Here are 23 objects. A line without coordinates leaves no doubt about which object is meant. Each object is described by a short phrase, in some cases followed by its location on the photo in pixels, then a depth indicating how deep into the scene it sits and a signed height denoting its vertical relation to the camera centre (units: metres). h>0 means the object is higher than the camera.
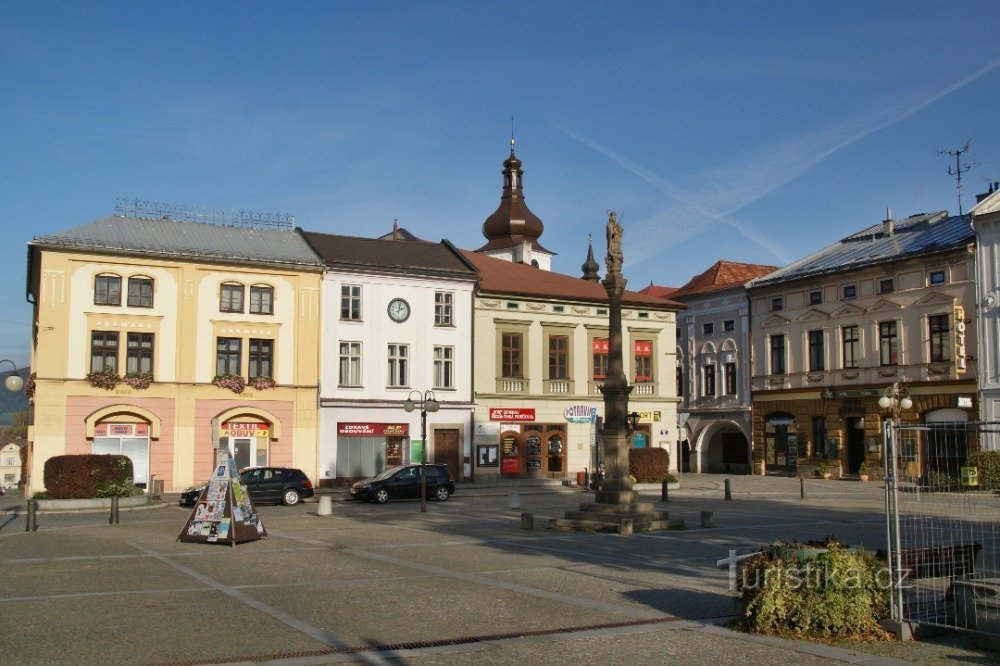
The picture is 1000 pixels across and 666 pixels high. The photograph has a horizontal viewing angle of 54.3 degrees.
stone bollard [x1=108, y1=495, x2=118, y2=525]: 26.28 -2.38
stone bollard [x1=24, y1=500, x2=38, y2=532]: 24.46 -2.34
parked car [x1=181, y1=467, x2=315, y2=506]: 33.94 -2.05
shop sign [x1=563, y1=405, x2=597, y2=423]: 48.97 +0.65
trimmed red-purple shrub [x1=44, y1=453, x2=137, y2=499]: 32.03 -1.66
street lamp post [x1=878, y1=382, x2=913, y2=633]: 10.79 -0.97
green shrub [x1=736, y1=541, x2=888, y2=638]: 10.92 -1.89
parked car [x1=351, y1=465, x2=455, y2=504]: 35.50 -2.17
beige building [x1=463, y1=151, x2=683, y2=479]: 47.28 +2.93
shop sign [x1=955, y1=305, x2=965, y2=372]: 43.69 +3.92
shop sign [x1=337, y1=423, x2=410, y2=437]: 43.34 -0.13
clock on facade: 45.03 +5.38
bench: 11.76 -1.68
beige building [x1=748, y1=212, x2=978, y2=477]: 44.84 +4.27
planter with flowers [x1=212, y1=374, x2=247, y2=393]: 40.97 +1.85
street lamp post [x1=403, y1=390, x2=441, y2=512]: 31.31 +0.58
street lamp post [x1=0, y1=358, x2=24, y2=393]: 24.02 +1.08
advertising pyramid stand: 20.67 -1.87
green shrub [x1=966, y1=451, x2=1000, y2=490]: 16.31 -0.94
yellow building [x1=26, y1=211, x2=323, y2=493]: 38.72 +3.26
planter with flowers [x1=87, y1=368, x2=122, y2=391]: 38.78 +1.88
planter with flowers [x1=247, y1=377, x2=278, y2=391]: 41.59 +1.84
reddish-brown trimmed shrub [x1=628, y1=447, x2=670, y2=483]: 43.22 -1.74
